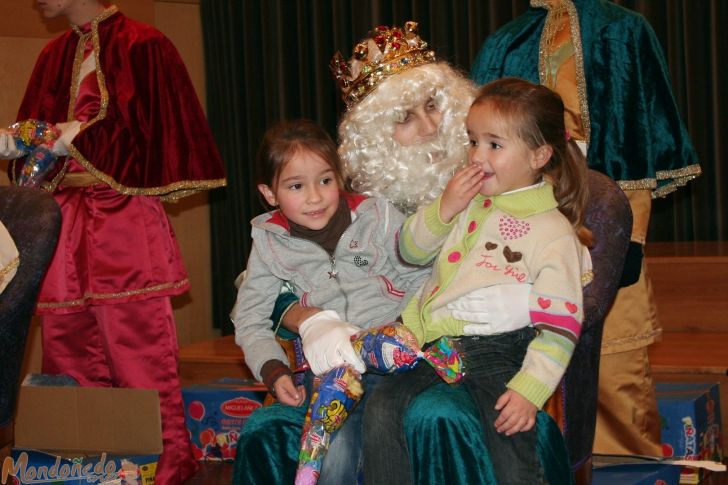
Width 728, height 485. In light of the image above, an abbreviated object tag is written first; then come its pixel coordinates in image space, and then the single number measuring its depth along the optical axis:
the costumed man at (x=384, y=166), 2.10
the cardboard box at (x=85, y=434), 3.18
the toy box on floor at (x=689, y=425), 3.19
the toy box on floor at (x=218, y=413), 3.73
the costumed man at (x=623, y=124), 2.91
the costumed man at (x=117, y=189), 3.29
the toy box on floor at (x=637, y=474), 2.91
